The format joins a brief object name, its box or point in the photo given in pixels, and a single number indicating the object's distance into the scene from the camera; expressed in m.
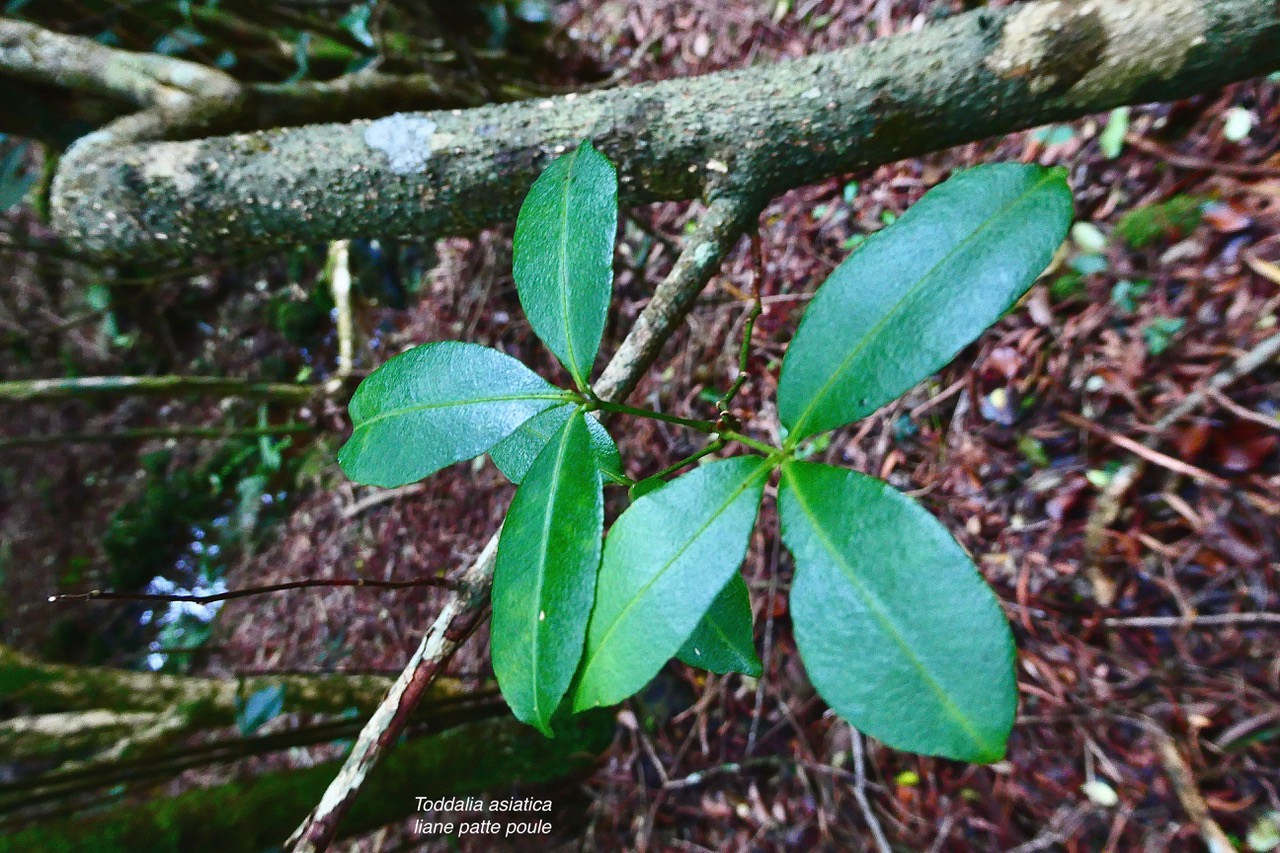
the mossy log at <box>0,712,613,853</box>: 0.44
